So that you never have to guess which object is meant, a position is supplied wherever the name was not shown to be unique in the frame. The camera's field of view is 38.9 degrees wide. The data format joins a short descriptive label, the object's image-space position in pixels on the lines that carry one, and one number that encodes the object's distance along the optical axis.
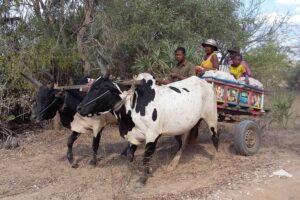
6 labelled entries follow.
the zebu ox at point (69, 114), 7.09
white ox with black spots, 6.28
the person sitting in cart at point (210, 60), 7.75
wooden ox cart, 7.53
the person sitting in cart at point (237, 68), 8.27
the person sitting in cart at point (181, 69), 7.67
